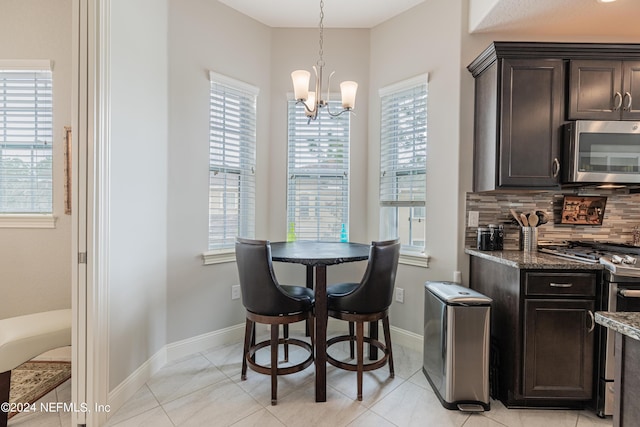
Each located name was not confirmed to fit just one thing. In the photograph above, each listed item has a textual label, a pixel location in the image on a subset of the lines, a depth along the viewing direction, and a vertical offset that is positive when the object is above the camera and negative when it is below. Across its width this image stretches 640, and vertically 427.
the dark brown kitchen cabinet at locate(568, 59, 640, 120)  2.15 +0.81
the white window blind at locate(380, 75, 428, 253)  2.76 +0.40
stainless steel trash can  1.93 -0.89
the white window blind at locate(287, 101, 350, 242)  3.11 +0.29
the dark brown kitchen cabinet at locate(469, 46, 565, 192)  2.16 +0.60
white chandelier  2.04 +0.75
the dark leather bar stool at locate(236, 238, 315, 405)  1.98 -0.61
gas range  1.77 -0.29
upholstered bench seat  1.70 -0.78
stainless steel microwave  2.11 +0.39
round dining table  2.01 -0.54
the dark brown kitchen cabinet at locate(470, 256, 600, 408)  1.89 -0.77
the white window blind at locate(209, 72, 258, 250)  2.76 +0.39
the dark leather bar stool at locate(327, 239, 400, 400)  2.02 -0.61
